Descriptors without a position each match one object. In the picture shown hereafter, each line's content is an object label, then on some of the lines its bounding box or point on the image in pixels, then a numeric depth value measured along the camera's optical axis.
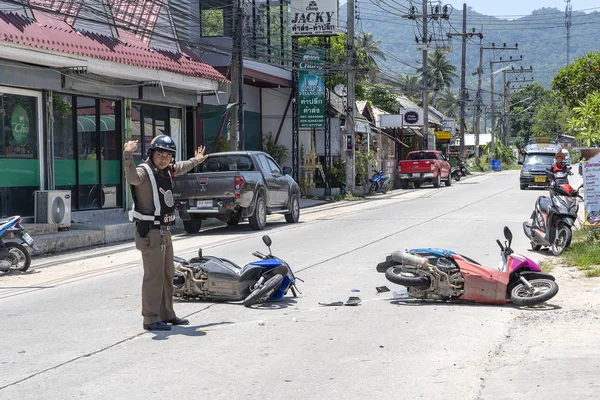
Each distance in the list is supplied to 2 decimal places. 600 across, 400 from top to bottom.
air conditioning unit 17.80
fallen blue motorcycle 9.30
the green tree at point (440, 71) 95.19
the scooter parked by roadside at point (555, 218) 13.17
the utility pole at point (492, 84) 83.34
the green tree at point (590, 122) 15.98
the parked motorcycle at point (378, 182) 38.53
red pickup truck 42.53
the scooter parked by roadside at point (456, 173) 55.22
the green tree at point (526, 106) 131.00
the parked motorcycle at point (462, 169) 58.45
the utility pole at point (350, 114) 35.75
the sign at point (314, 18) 34.50
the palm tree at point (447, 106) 111.70
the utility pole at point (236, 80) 25.17
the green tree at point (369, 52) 37.24
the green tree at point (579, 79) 23.81
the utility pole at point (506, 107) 90.62
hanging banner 34.62
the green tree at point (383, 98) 63.97
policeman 8.00
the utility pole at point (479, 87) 71.25
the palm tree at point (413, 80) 87.68
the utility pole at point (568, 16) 113.19
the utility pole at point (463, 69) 61.35
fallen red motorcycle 9.05
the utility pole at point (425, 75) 49.50
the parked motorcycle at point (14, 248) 12.95
